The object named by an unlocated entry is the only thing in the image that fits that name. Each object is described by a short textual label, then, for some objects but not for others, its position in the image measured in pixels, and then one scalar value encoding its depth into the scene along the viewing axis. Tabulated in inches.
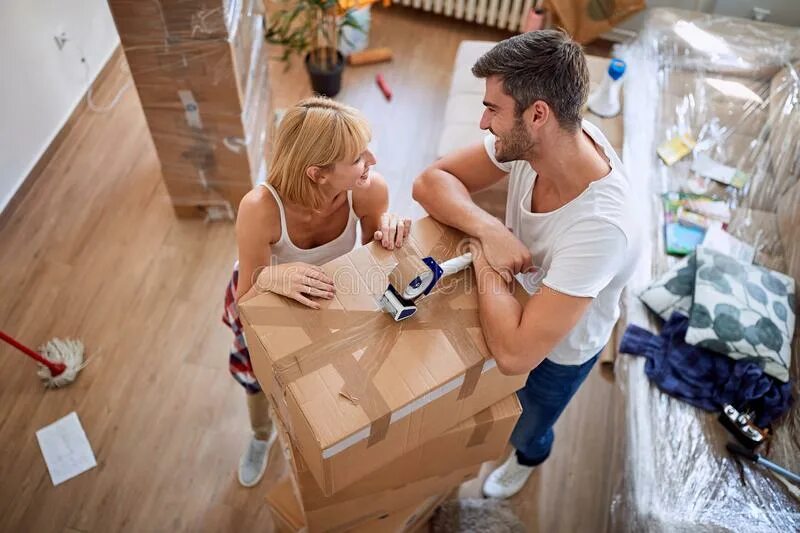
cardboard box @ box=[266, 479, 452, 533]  64.4
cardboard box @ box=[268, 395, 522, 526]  51.6
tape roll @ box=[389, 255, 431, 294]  45.7
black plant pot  117.2
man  44.3
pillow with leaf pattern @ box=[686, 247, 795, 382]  73.0
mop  82.8
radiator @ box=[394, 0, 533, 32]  129.7
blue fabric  71.3
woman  48.8
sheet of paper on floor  77.0
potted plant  105.6
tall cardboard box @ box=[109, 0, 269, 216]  77.5
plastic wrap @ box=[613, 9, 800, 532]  65.5
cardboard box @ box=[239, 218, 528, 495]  40.8
